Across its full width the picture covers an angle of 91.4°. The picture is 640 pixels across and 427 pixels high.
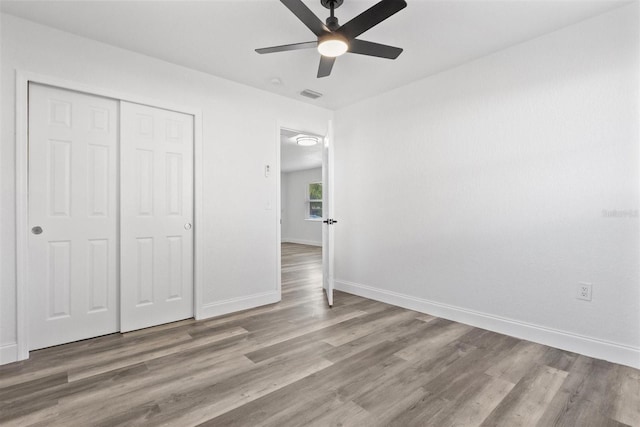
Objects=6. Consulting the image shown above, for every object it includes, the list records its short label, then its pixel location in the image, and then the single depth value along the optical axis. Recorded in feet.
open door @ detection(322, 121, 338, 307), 11.78
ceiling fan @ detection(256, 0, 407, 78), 5.78
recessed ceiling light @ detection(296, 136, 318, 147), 17.81
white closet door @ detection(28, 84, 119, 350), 7.87
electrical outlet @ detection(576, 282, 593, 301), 7.66
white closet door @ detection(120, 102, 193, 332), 9.12
